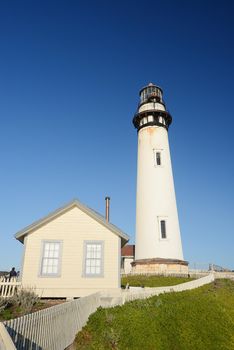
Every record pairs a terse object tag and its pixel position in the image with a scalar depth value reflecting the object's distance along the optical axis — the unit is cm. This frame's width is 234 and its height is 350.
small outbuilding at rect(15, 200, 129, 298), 1533
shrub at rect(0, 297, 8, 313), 1042
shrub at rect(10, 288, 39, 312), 1134
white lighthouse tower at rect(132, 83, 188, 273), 2955
